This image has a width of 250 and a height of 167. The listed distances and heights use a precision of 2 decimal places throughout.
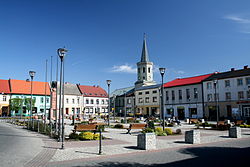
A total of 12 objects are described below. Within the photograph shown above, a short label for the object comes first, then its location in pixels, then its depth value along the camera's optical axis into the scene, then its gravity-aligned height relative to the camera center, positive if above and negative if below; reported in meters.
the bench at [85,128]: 17.16 -2.18
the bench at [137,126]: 18.55 -2.25
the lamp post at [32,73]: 21.35 +2.92
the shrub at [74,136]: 14.56 -2.42
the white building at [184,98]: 50.73 +0.79
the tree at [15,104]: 53.89 -0.57
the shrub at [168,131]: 17.36 -2.51
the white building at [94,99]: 74.38 +0.85
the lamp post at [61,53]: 13.23 +3.08
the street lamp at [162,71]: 19.42 +2.78
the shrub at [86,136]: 14.23 -2.36
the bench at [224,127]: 21.73 -2.74
